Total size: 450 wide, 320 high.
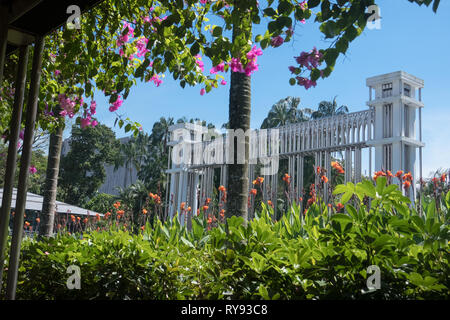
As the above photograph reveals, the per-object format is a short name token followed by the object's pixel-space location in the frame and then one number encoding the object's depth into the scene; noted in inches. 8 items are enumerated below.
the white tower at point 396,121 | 247.8
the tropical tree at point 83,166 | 978.1
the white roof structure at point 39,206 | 448.1
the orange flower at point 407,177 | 134.0
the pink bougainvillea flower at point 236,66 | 93.8
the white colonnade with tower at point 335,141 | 251.1
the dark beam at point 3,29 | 84.0
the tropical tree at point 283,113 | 792.0
